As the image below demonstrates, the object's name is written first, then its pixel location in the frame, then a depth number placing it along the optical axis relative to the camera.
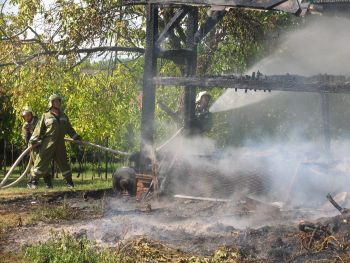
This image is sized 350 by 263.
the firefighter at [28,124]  13.55
